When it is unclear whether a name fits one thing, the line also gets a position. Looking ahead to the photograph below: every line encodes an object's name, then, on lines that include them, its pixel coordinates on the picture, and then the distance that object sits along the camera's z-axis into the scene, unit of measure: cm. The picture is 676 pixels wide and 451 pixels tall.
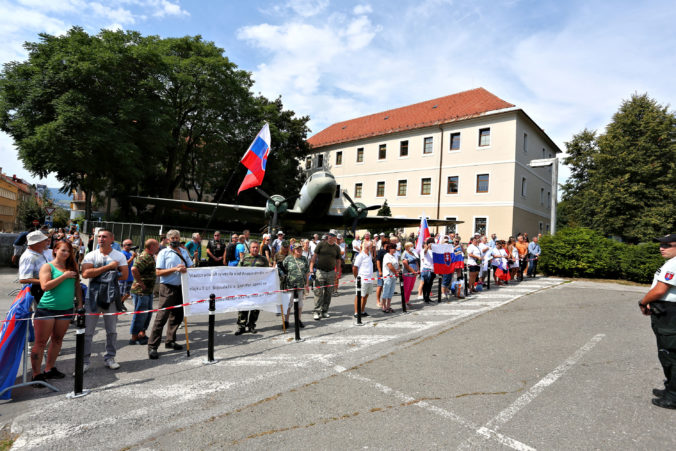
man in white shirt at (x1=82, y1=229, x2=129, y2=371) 505
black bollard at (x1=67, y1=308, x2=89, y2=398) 412
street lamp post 1869
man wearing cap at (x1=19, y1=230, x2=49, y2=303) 460
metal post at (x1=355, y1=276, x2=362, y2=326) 761
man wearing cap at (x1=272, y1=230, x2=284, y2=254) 1089
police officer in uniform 393
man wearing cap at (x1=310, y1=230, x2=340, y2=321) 823
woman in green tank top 445
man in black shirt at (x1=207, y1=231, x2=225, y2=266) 975
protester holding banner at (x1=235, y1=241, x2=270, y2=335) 706
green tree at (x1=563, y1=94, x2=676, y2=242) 2864
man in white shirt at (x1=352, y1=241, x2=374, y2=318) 842
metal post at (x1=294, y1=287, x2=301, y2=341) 650
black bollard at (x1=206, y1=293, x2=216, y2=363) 541
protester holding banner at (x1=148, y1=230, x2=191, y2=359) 561
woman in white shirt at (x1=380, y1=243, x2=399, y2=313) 893
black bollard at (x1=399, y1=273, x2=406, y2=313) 913
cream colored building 3023
